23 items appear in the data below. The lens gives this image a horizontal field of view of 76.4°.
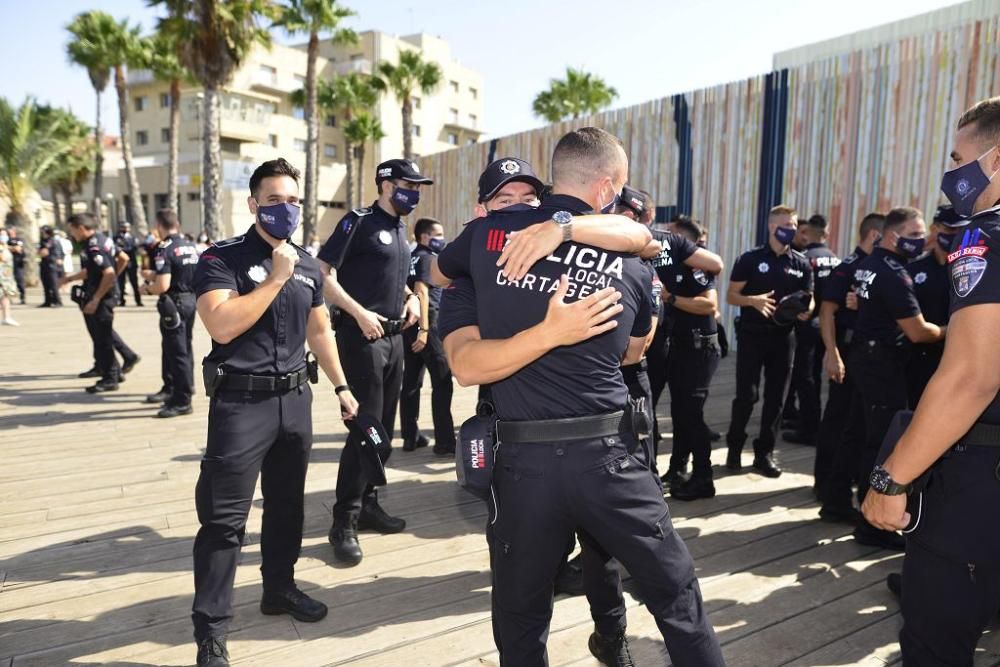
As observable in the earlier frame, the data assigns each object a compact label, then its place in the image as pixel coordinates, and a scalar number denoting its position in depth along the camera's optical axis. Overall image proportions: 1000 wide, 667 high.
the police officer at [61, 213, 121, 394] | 7.75
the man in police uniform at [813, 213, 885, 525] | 4.26
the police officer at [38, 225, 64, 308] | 16.19
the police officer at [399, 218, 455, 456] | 5.72
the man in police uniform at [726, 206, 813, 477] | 5.18
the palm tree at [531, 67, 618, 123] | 31.77
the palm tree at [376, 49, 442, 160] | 30.38
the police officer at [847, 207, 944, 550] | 3.75
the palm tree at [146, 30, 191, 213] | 28.48
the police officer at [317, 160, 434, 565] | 3.76
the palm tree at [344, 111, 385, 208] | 35.50
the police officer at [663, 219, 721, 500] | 4.64
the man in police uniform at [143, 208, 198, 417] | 6.91
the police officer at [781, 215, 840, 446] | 6.08
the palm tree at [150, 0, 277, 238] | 19.02
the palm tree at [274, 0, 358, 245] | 24.84
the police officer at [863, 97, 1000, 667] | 1.69
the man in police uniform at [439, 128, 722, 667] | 1.88
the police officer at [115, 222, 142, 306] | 17.09
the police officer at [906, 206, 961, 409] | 3.70
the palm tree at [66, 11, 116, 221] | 27.66
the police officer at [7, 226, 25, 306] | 17.92
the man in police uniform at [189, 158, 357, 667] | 2.64
